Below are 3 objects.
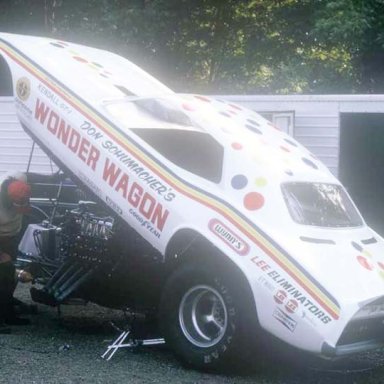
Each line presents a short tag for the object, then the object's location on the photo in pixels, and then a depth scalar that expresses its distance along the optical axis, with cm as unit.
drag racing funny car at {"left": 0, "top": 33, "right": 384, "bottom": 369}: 675
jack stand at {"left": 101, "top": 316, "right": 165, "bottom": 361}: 768
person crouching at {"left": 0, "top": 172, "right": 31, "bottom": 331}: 862
